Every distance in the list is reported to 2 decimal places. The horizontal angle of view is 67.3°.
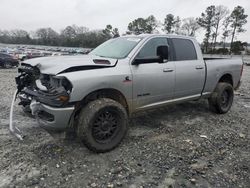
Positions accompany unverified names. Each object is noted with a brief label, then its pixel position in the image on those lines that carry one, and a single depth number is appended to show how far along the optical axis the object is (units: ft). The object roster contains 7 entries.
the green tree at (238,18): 136.68
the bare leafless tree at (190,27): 164.88
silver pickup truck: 8.83
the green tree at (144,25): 166.68
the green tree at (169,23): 165.43
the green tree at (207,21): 148.35
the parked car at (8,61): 46.64
